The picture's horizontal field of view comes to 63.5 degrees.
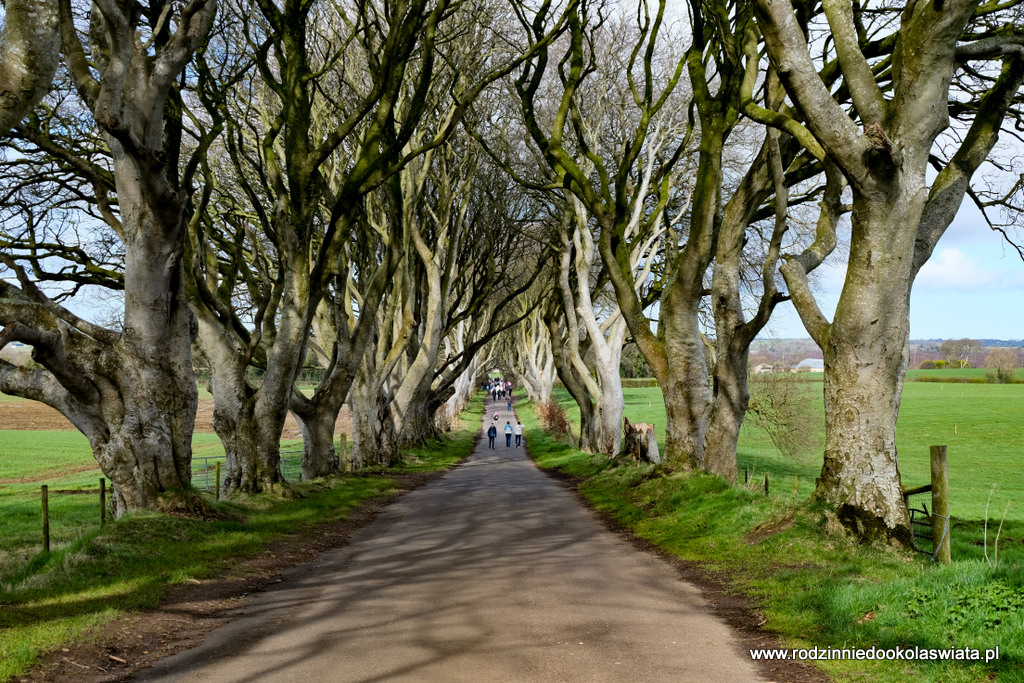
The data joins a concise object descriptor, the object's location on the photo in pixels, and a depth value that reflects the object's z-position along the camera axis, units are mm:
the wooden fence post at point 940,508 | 8141
